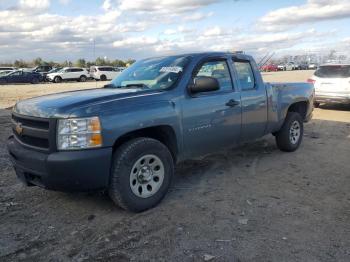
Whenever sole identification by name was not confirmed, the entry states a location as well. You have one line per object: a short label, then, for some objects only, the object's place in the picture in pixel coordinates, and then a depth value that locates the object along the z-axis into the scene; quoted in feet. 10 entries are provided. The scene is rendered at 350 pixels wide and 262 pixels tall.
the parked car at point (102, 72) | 146.72
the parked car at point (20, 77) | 131.85
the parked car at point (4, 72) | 134.76
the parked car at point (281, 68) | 250.66
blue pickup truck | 14.21
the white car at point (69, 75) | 143.40
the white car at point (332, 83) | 44.14
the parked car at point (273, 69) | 221.62
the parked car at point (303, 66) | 284.61
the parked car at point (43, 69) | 166.71
